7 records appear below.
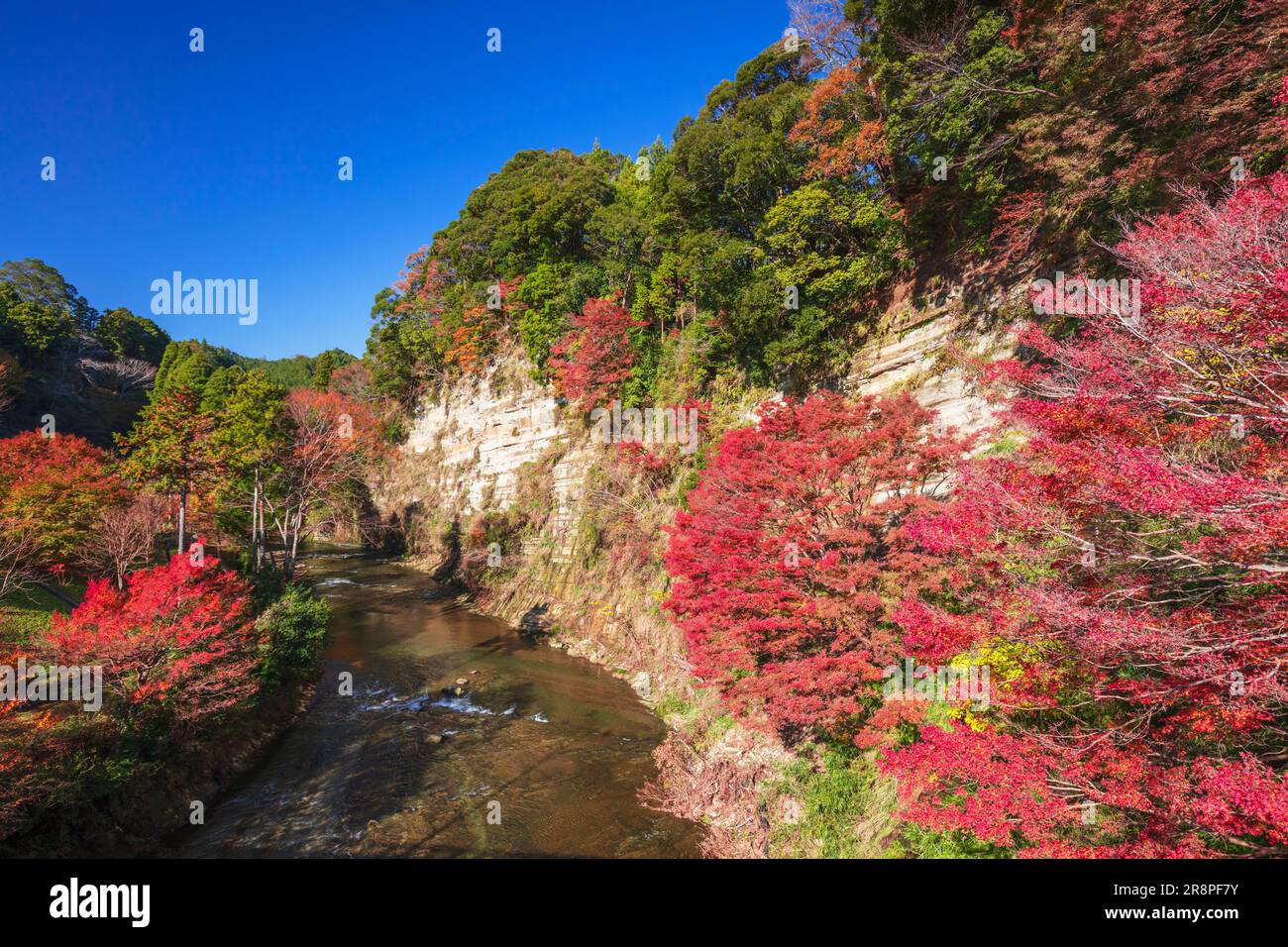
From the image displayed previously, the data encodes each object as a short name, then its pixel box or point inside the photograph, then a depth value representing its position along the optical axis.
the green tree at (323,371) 58.31
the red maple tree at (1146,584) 5.30
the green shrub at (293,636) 15.16
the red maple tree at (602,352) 24.33
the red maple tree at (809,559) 9.68
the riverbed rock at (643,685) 17.21
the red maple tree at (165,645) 10.68
